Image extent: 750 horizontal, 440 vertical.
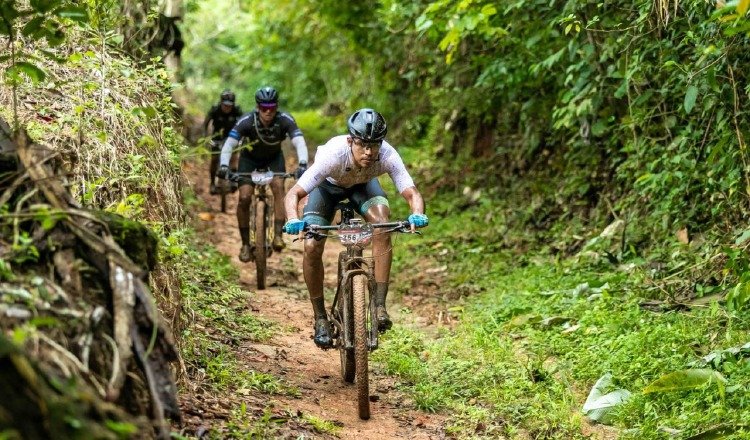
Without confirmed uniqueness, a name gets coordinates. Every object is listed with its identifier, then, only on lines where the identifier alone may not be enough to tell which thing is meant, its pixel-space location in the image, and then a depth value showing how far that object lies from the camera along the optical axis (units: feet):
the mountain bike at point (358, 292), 20.10
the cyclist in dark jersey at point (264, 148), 33.68
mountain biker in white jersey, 21.42
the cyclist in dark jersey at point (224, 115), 46.39
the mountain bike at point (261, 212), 32.71
